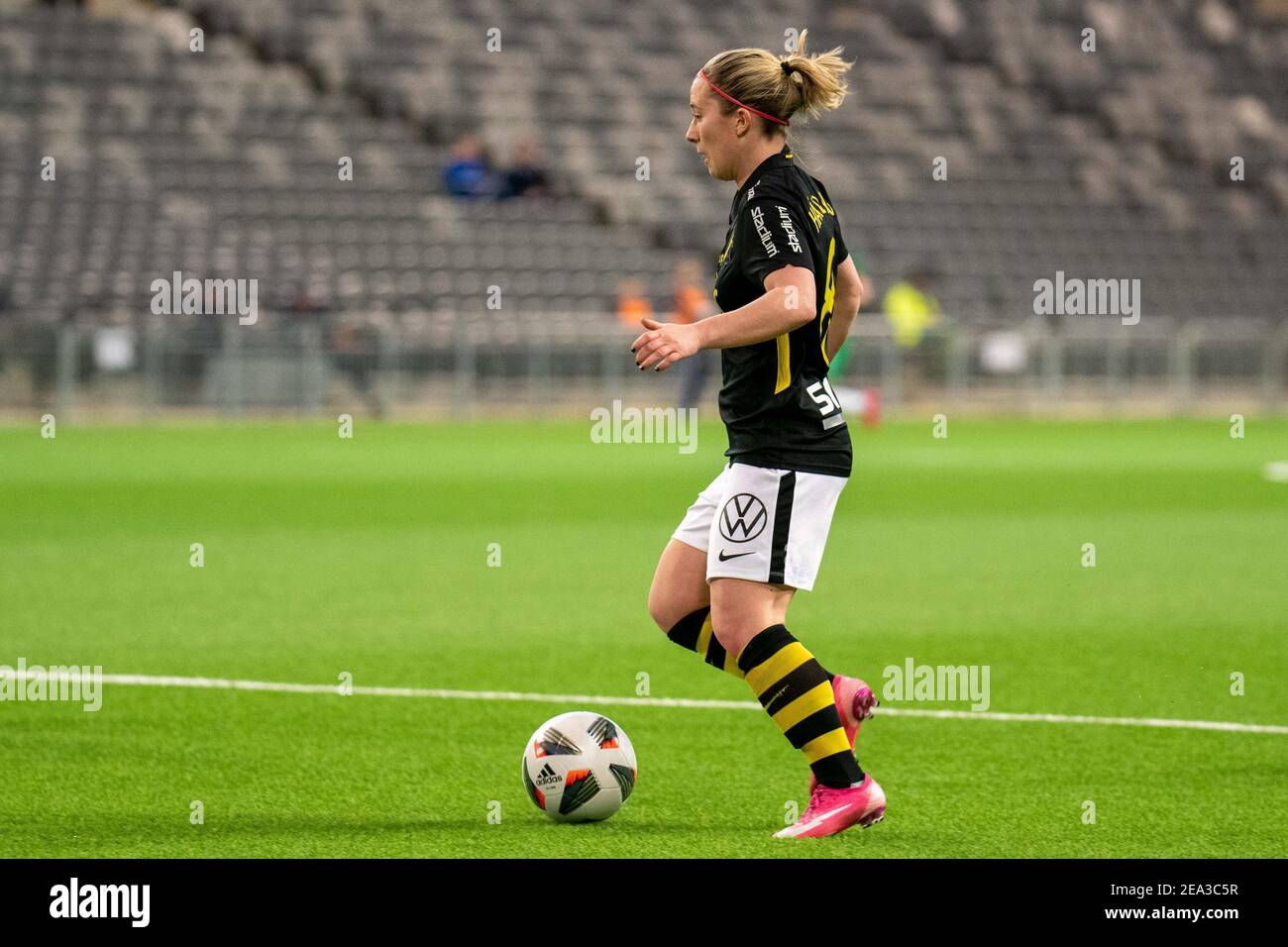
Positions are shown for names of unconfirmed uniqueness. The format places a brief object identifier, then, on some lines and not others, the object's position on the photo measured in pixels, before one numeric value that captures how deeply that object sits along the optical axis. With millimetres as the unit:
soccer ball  5691
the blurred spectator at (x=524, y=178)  33469
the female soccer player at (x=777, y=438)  5363
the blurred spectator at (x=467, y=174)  32750
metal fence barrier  27578
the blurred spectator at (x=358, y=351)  28641
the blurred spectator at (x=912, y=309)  31031
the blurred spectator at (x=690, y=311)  26734
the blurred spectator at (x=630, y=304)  30062
